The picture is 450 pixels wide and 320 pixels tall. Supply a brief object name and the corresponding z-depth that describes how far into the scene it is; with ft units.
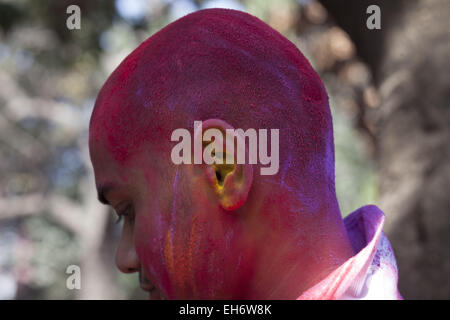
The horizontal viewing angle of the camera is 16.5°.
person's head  3.49
